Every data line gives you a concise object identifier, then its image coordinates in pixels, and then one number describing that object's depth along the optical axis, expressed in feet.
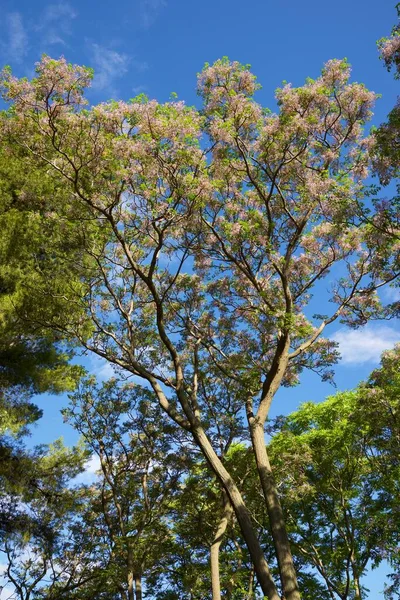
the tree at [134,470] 57.00
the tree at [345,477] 48.96
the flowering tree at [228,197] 35.19
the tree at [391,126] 27.99
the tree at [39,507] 39.91
